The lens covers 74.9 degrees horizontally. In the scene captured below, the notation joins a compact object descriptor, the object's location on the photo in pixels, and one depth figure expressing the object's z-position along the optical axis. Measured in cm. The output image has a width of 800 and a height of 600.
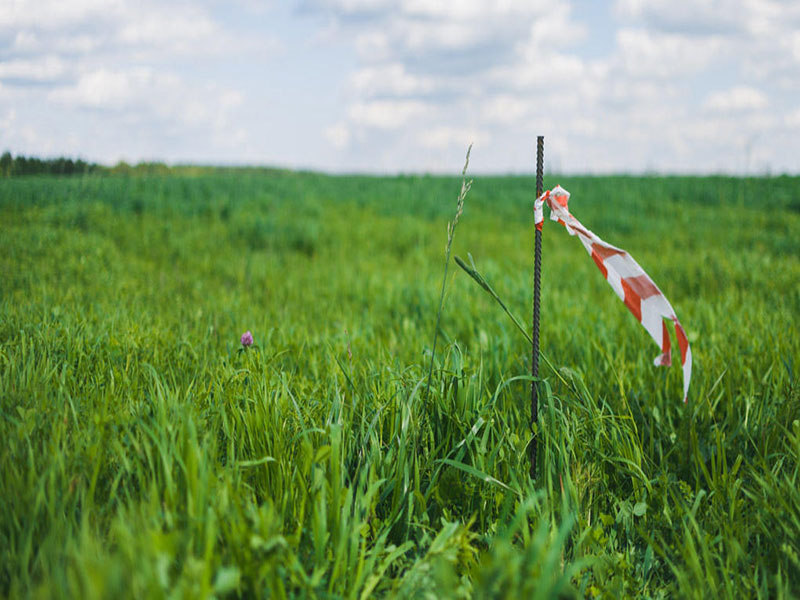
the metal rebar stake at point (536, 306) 187
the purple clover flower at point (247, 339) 252
